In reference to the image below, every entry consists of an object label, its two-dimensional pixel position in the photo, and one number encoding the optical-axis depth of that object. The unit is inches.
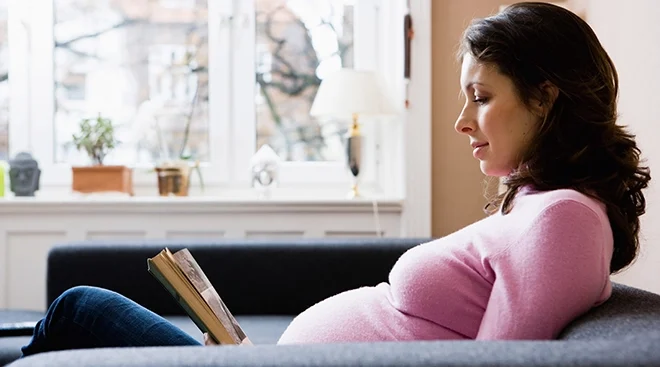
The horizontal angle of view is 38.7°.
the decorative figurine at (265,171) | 141.9
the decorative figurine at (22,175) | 141.4
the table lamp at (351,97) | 135.0
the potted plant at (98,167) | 142.1
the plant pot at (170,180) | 143.3
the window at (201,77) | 150.7
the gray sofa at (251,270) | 104.7
